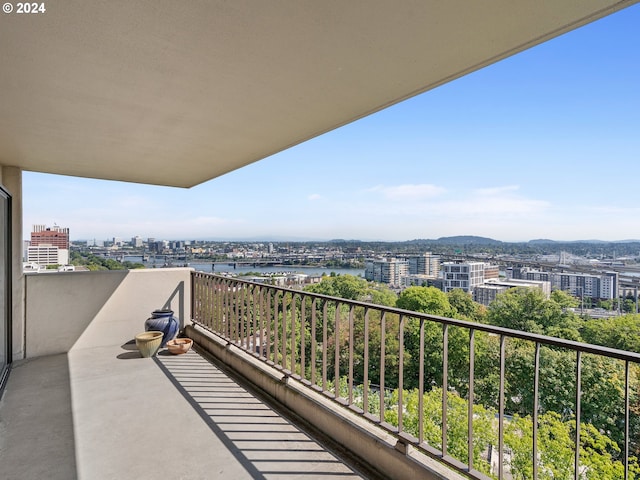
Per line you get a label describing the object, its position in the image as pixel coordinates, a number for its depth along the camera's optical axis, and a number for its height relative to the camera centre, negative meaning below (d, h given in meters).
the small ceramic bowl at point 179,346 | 4.16 -1.36
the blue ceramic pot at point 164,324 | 4.34 -1.14
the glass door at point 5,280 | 3.70 -0.52
